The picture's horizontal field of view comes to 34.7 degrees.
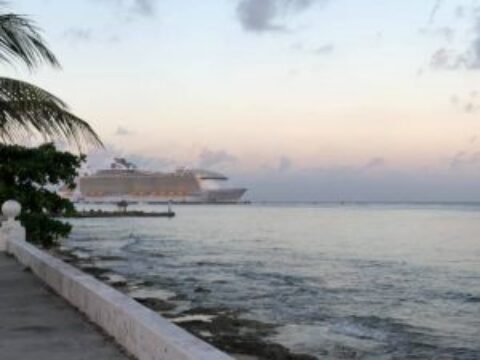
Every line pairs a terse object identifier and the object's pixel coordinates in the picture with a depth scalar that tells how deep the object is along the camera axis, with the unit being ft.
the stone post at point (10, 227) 56.95
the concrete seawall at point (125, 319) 17.83
